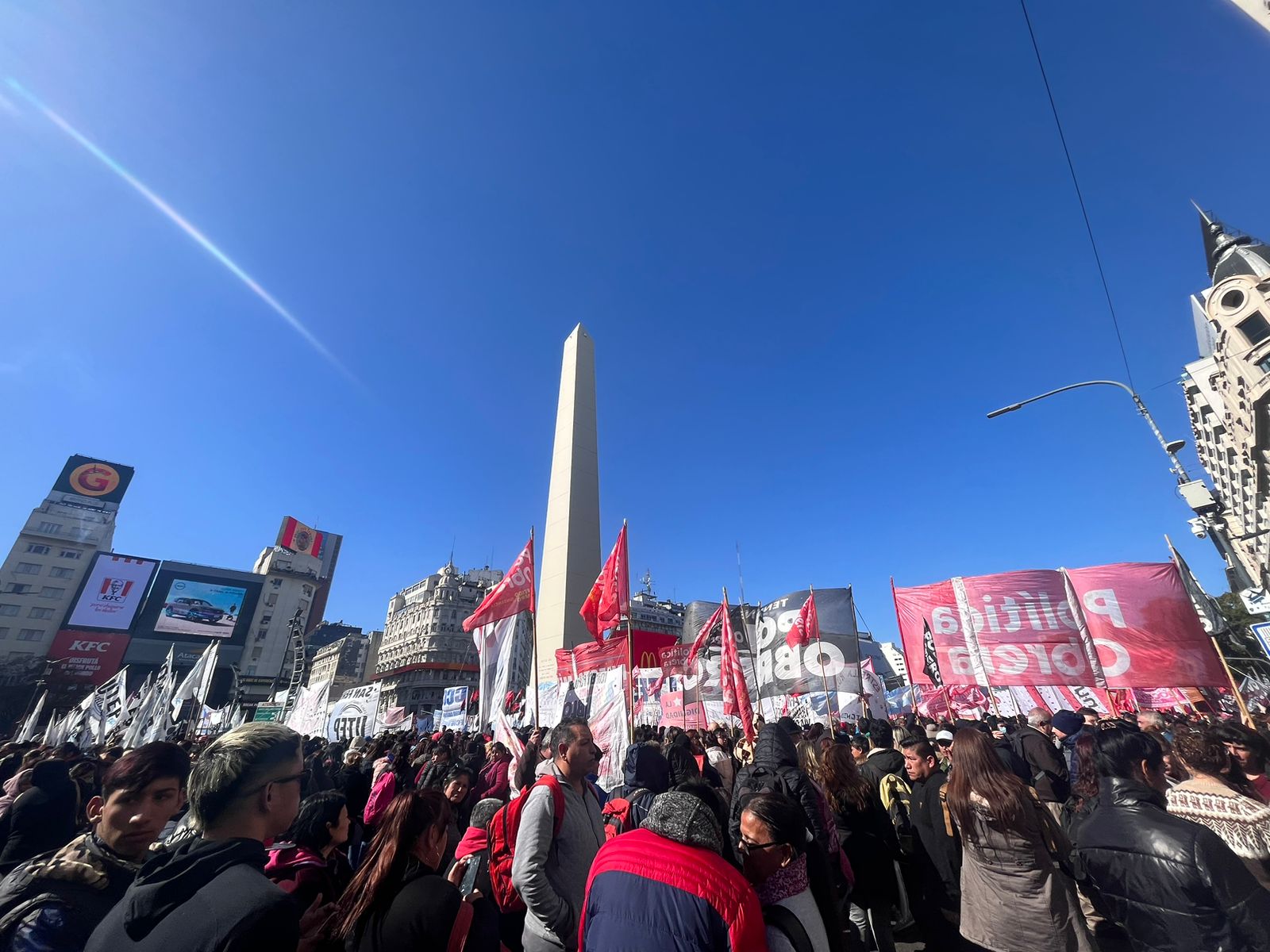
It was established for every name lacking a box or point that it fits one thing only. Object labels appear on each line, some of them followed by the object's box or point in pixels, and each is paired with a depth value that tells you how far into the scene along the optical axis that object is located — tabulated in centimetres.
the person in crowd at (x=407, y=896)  182
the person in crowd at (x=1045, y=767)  516
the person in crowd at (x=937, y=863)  374
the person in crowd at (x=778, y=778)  345
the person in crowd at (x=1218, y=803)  271
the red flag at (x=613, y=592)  1008
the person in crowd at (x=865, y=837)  369
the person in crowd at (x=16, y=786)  416
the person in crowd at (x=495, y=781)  592
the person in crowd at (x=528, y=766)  422
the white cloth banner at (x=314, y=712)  1781
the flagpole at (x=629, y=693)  837
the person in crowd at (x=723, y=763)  604
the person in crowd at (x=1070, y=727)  573
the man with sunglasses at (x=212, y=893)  128
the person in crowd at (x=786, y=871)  194
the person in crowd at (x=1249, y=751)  412
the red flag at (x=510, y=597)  875
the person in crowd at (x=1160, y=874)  236
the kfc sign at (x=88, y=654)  5209
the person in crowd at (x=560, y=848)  281
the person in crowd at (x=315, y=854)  241
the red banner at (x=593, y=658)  1194
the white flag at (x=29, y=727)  1546
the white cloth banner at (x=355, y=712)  1695
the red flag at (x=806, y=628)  1362
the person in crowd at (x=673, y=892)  170
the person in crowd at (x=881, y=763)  512
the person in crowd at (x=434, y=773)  566
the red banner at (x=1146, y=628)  898
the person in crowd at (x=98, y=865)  174
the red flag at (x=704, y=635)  1268
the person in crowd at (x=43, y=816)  331
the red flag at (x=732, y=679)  840
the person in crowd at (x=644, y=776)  367
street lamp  667
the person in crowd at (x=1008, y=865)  276
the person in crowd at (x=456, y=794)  505
